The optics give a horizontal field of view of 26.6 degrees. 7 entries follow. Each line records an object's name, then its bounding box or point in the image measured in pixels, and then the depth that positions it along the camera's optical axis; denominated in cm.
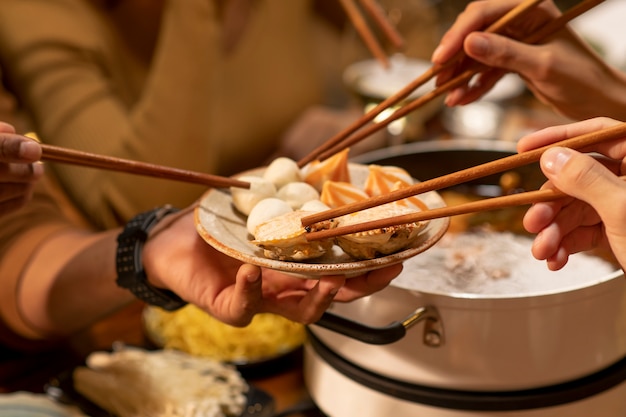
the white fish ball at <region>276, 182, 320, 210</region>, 88
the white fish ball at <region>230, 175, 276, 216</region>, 87
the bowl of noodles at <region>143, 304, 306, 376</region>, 103
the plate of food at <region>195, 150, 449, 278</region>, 79
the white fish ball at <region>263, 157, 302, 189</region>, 89
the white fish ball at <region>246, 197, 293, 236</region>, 84
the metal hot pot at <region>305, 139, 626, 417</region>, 85
